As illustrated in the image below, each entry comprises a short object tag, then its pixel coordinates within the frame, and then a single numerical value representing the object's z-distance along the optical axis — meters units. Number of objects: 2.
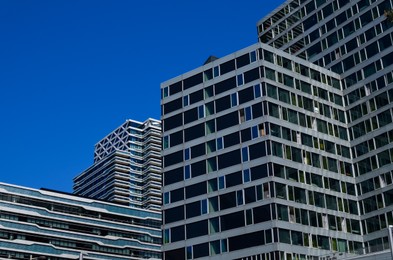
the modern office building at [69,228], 160.38
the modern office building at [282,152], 84.62
